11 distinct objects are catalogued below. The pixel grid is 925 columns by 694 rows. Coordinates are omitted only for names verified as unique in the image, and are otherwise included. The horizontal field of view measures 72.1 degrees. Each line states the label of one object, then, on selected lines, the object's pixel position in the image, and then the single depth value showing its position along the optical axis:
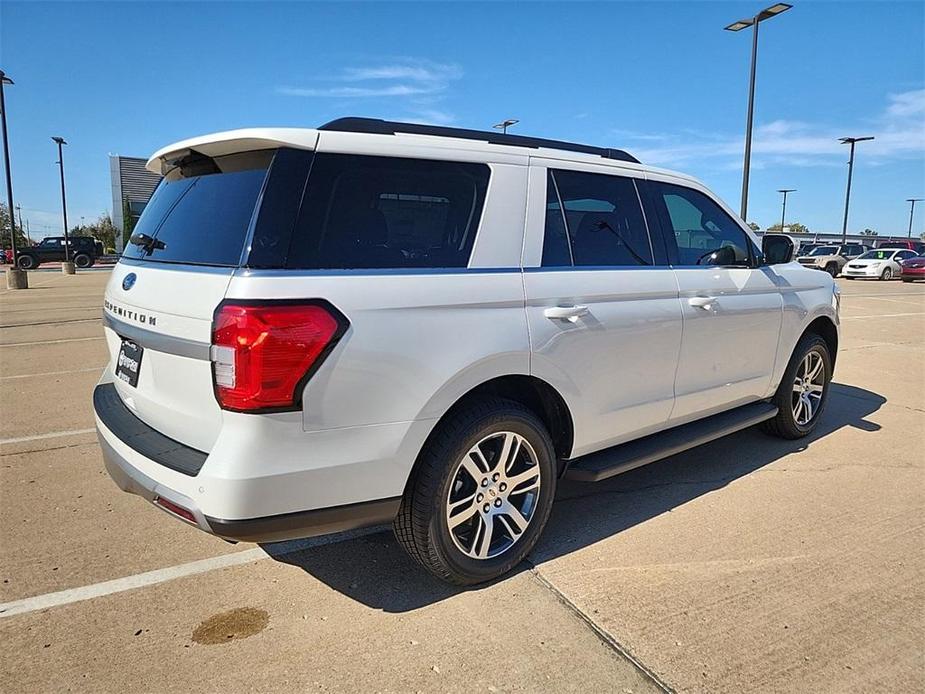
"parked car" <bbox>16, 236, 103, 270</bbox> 37.00
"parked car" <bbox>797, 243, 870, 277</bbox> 32.17
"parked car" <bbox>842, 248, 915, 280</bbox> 30.11
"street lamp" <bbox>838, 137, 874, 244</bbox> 39.99
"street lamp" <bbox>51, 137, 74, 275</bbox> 31.41
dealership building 60.78
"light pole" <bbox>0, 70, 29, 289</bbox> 20.59
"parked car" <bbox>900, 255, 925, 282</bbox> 29.58
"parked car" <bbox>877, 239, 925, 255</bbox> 53.16
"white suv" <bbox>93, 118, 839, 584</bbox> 2.27
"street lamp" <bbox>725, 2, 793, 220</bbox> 16.48
